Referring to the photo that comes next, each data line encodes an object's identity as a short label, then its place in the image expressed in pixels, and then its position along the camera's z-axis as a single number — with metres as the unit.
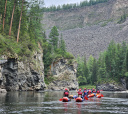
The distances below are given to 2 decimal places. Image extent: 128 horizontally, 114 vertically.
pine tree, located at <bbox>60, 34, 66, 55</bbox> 90.07
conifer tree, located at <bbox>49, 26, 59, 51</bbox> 95.52
